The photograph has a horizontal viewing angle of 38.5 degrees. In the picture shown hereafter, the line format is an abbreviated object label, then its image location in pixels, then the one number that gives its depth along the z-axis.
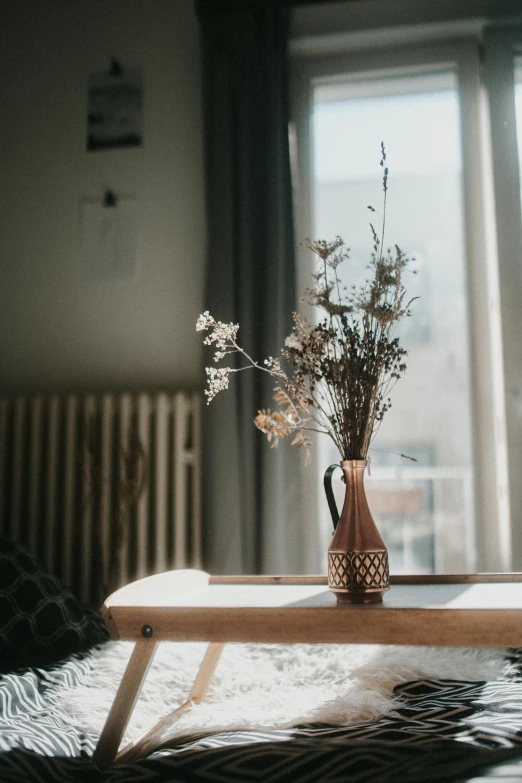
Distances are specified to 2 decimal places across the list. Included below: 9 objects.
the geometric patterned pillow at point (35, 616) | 1.76
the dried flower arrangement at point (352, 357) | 1.22
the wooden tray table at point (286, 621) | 1.01
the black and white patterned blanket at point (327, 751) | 0.94
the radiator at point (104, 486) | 2.42
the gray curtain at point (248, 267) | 2.35
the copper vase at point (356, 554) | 1.14
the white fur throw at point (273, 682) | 1.26
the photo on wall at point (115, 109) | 2.71
